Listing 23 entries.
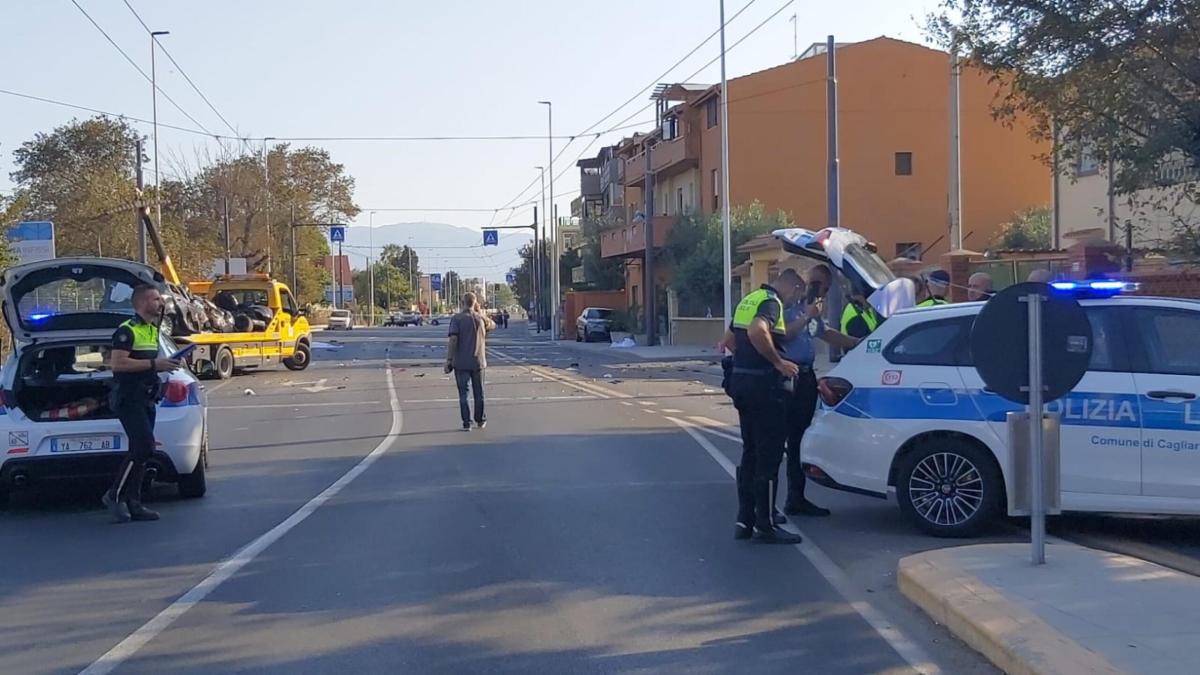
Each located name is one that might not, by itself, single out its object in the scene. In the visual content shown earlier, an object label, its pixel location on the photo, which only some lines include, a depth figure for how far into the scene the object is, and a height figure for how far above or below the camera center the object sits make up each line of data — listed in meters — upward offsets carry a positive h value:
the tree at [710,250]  44.44 +2.05
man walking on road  16.97 -0.51
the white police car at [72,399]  10.53 -0.69
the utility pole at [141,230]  37.28 +2.52
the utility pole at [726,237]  34.06 +1.89
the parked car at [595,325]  60.31 -0.64
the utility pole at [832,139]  28.59 +3.68
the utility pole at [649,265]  48.28 +1.70
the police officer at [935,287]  11.55 +0.18
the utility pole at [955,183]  26.41 +2.48
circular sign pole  7.17 -0.68
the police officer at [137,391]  9.98 -0.56
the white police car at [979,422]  8.49 -0.79
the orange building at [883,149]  47.94 +5.80
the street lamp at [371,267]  132.25 +5.05
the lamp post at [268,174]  69.88 +7.60
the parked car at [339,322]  95.00 -0.52
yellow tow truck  31.75 -0.33
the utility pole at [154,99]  42.19 +7.04
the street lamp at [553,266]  64.81 +2.28
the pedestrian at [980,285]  12.18 +0.19
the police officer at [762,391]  8.60 -0.54
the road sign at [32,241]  31.33 +1.88
